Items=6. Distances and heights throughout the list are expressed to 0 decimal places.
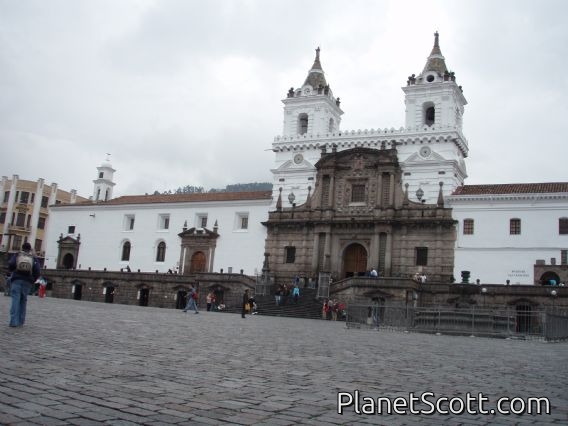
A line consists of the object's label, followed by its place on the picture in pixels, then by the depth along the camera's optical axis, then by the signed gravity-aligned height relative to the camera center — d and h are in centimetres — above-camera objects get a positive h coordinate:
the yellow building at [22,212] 6838 +877
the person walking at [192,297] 3276 +23
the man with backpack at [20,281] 1234 +15
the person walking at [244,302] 3203 +18
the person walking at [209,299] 4037 +23
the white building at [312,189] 4094 +822
